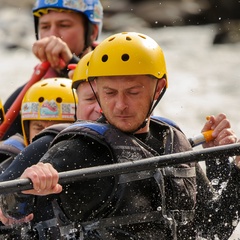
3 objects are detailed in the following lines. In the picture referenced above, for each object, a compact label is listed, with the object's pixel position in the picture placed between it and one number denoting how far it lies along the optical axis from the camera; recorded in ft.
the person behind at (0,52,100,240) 35.36
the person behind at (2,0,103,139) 50.35
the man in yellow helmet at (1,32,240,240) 32.56
